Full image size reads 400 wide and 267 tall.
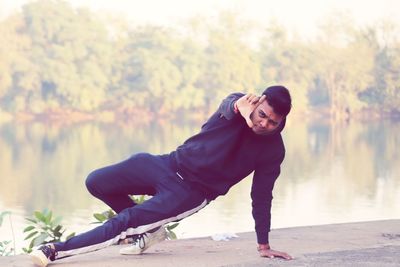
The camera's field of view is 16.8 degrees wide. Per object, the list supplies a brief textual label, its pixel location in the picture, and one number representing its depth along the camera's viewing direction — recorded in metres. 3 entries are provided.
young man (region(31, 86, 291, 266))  4.85
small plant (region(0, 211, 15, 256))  6.57
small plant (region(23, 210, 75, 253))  6.42
